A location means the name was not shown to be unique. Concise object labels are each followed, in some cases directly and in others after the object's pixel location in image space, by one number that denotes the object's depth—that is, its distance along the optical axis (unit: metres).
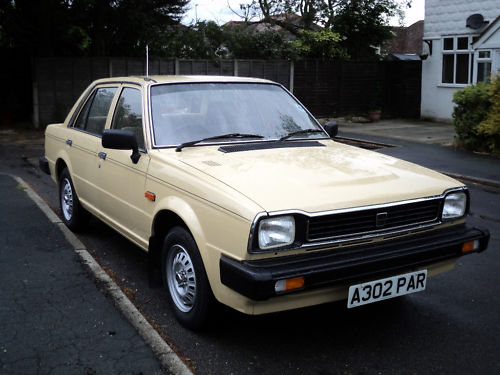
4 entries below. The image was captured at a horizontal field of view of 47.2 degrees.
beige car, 3.37
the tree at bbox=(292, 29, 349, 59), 21.75
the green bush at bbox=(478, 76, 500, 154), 12.17
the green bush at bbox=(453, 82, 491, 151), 12.91
